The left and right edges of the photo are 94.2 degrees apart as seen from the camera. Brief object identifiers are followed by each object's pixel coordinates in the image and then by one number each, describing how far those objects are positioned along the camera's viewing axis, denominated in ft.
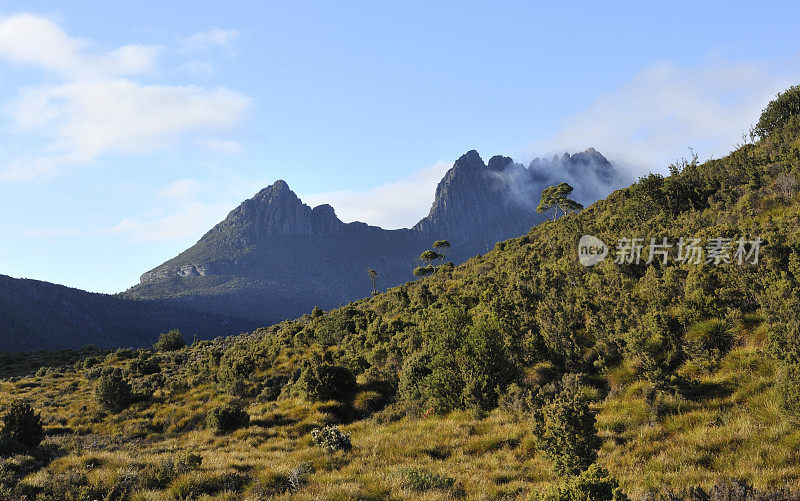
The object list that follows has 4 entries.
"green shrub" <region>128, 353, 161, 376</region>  126.21
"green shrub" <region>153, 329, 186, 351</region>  195.42
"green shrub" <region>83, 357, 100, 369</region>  147.54
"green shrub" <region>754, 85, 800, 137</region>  145.59
